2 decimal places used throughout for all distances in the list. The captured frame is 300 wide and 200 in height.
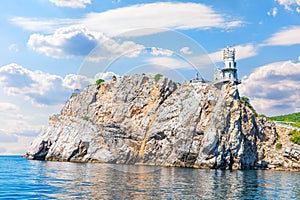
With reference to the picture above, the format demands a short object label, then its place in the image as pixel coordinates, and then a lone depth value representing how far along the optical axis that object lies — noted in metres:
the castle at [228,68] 112.31
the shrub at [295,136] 97.12
